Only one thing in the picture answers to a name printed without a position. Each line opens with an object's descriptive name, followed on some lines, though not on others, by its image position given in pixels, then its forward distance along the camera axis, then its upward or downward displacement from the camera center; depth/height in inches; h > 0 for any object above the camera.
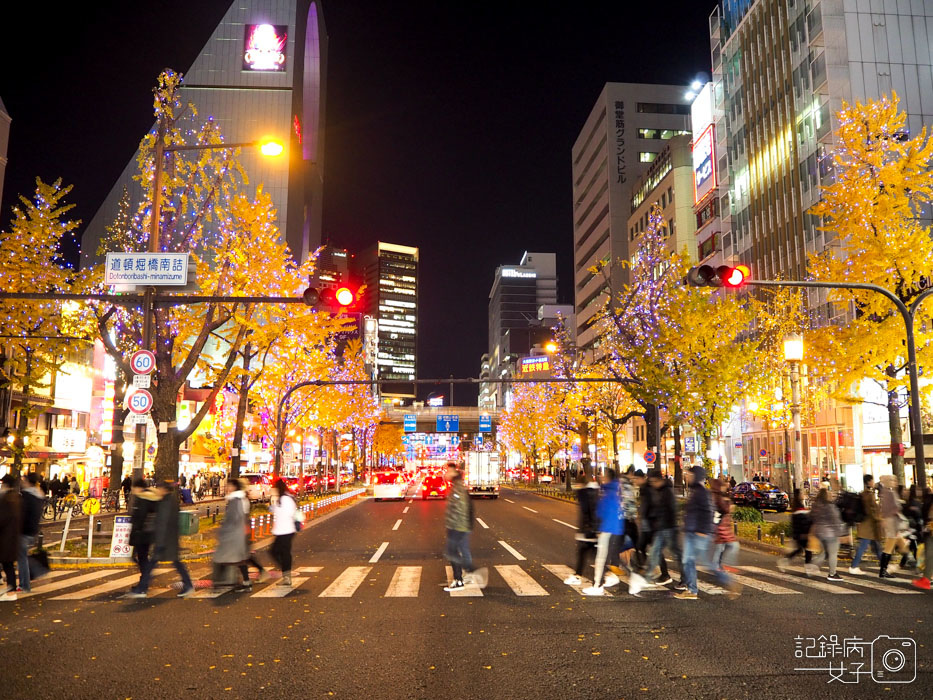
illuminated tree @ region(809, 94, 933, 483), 868.0 +243.6
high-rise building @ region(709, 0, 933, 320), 1732.3 +889.0
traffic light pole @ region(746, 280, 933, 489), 583.8 +51.5
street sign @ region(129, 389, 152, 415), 623.2 +36.2
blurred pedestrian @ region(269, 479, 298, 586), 483.5 -53.8
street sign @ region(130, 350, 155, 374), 614.2 +68.6
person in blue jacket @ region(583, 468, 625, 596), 456.8 -45.3
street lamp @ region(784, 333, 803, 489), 822.5 +111.2
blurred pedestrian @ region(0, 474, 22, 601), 429.7 -45.9
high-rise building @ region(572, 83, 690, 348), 3430.1 +1383.1
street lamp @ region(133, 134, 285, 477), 624.7 +212.6
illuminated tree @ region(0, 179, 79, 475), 1055.6 +237.3
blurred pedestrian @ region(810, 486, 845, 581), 524.7 -55.5
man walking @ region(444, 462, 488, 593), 469.1 -52.7
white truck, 1841.8 -63.6
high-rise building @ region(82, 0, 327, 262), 3678.6 +1831.9
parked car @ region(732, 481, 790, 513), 1460.4 -98.6
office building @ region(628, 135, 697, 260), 2655.0 +932.8
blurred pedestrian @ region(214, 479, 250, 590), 453.7 -54.6
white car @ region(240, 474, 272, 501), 1599.2 -92.9
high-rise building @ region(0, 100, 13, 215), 1660.9 +695.2
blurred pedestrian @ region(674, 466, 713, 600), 431.8 -46.6
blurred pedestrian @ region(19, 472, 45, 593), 455.8 -49.4
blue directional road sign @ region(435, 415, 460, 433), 2938.0 +87.8
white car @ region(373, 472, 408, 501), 1791.3 -96.7
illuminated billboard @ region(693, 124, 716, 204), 2361.0 +916.5
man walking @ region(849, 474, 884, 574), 545.0 -57.0
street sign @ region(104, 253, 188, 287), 607.5 +143.1
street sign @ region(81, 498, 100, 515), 737.6 -61.6
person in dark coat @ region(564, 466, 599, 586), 504.1 -49.2
